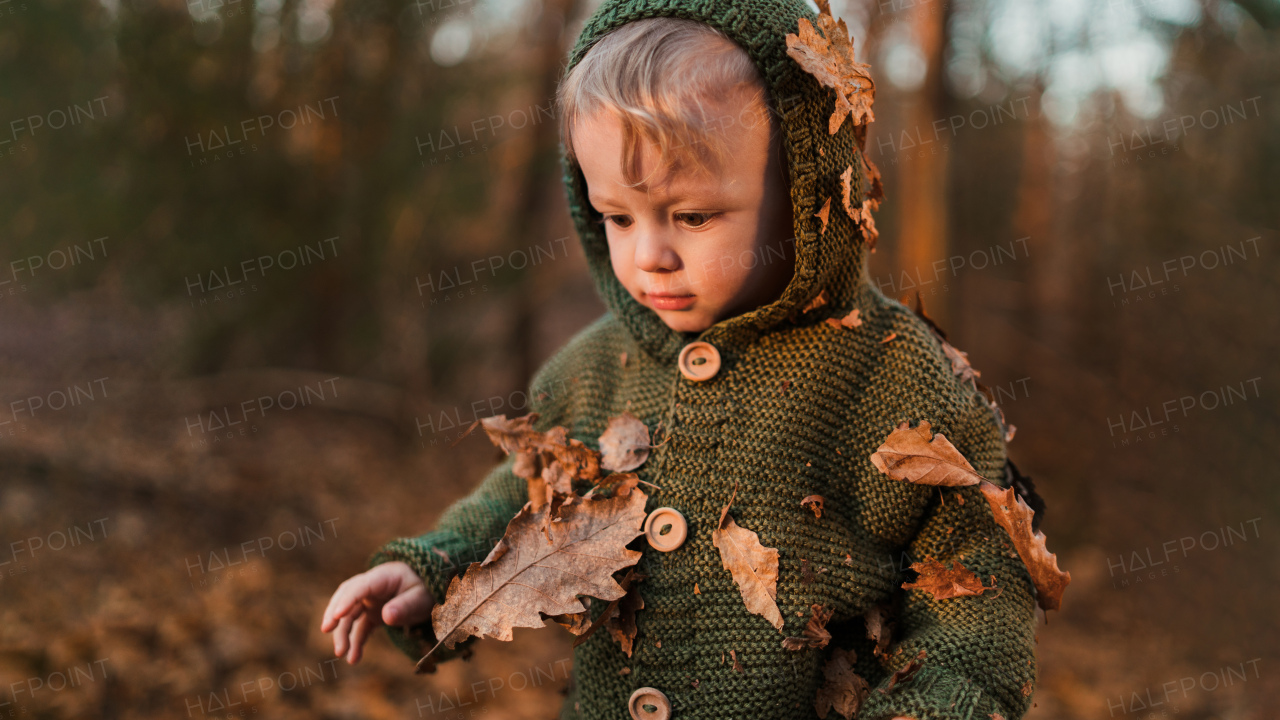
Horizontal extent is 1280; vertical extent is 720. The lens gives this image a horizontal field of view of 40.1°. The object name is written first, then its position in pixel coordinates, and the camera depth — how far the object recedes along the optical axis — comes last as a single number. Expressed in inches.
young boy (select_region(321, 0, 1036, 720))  33.8
